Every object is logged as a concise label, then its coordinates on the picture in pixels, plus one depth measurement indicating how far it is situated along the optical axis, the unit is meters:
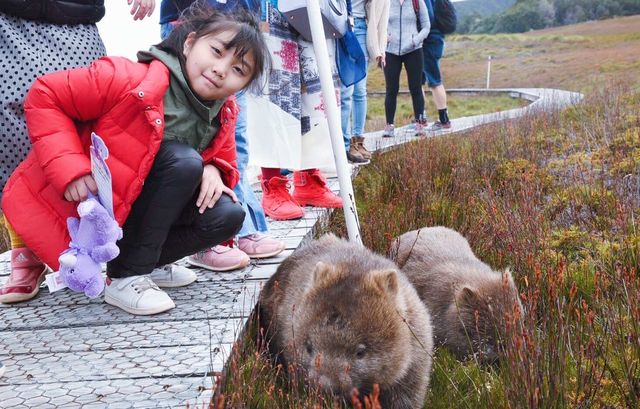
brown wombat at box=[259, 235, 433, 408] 2.72
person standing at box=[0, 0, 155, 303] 3.07
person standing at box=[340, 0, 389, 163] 6.21
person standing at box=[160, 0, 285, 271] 3.89
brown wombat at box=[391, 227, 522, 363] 3.53
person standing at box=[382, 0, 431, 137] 9.64
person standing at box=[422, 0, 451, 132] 11.20
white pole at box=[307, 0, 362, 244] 3.83
